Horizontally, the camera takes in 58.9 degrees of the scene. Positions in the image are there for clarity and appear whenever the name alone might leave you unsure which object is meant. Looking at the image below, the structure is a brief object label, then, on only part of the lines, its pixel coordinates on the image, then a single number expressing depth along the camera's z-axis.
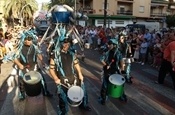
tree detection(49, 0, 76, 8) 30.36
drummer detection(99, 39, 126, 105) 3.84
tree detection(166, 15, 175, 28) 24.70
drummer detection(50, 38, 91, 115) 3.06
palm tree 22.19
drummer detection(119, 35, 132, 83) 4.60
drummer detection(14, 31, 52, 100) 4.09
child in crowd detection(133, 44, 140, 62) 8.26
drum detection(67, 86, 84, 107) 2.94
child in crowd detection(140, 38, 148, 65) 7.99
